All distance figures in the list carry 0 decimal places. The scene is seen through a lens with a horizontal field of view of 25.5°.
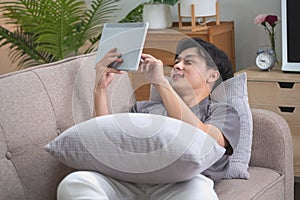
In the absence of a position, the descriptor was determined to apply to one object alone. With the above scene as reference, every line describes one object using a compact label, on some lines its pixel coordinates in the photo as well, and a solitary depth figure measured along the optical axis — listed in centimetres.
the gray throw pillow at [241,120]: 245
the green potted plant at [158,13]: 375
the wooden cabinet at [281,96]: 332
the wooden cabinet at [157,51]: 212
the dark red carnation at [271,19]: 359
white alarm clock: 353
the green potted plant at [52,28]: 400
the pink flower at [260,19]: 359
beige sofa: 207
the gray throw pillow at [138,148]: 197
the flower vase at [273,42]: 361
